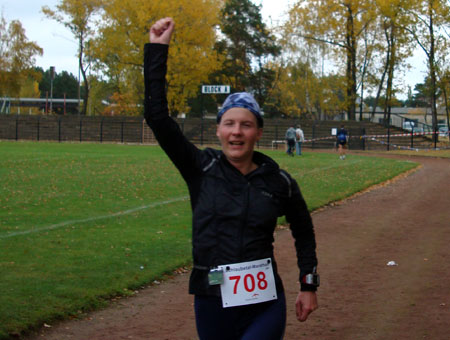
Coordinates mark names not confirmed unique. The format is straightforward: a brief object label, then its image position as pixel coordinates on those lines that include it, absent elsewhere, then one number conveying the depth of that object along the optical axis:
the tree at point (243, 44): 69.62
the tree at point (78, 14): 68.19
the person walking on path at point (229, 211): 3.37
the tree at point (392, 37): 53.50
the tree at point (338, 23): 55.81
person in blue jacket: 36.38
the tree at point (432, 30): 53.00
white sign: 43.28
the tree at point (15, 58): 71.38
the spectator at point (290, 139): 38.50
